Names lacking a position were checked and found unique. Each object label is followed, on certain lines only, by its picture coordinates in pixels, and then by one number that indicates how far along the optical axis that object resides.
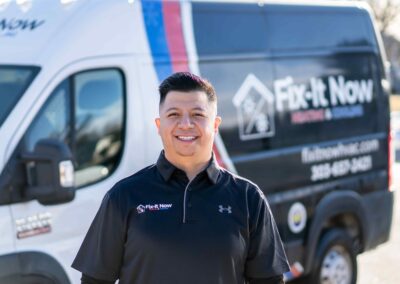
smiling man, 2.26
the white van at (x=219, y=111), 3.63
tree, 38.64
